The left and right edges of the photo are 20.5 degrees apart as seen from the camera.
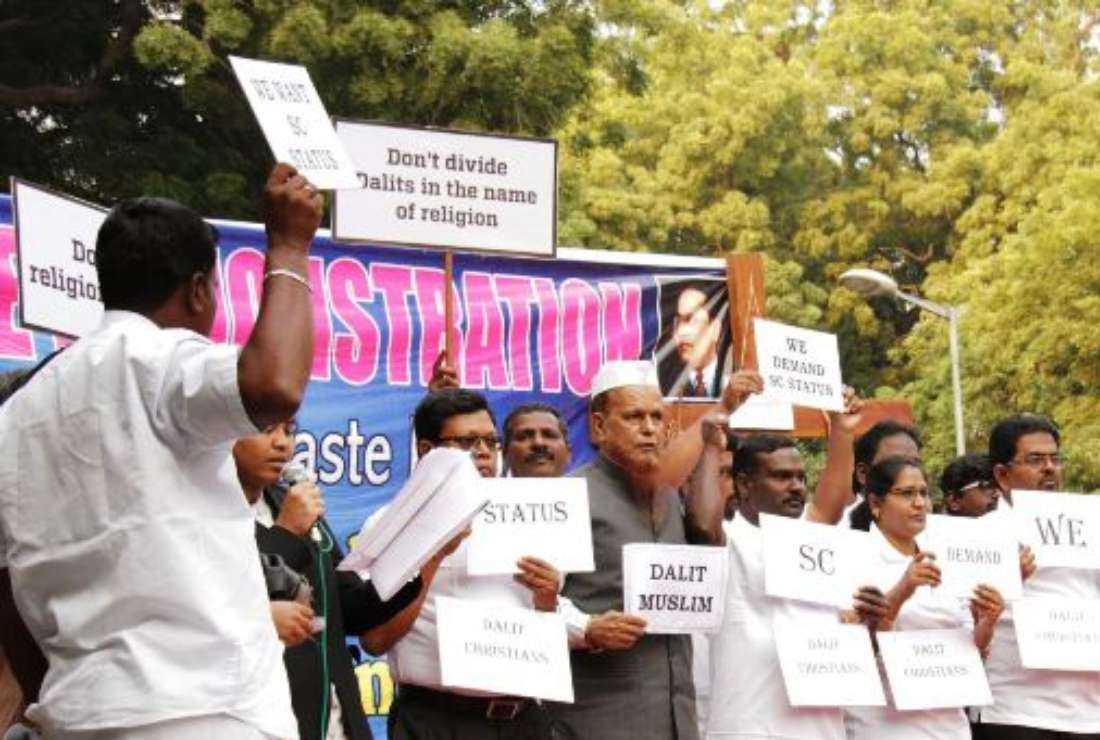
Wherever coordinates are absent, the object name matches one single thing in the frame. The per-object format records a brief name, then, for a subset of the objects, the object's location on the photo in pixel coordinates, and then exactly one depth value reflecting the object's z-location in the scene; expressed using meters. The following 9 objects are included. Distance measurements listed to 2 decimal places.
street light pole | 40.58
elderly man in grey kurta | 9.20
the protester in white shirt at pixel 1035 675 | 10.78
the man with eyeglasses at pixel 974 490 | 12.21
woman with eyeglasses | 10.21
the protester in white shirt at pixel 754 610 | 9.58
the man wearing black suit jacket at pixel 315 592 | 7.07
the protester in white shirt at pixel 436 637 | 8.79
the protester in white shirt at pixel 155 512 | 5.01
